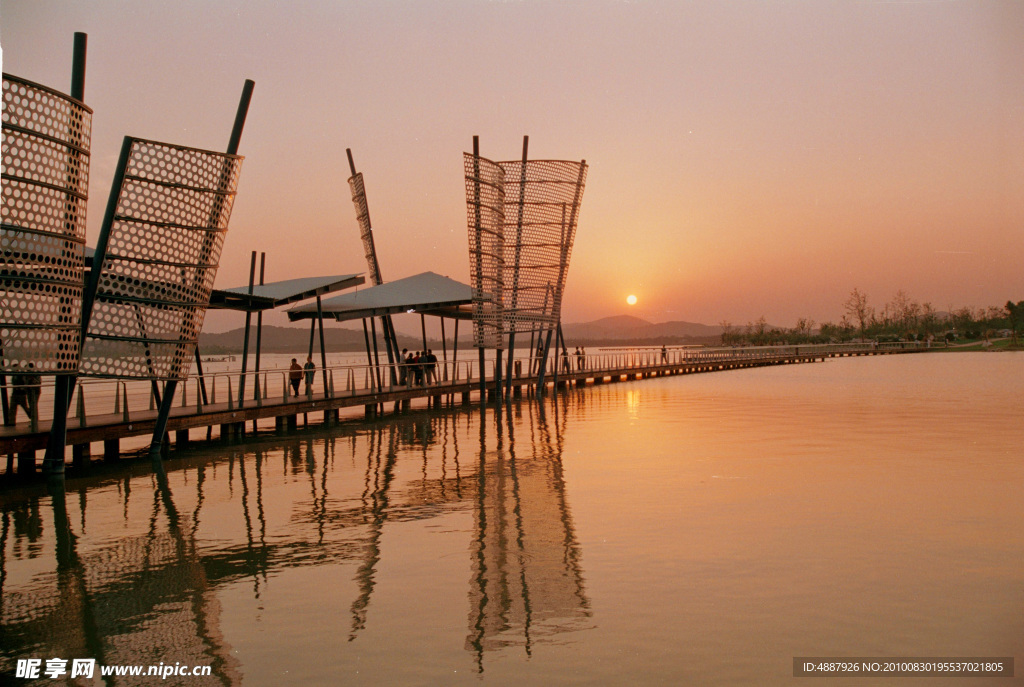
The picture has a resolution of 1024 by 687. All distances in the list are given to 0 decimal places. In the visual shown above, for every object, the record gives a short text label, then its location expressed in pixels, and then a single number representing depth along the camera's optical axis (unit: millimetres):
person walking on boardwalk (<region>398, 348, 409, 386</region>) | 25850
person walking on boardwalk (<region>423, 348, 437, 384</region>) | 27092
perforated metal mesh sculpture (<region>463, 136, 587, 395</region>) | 23359
